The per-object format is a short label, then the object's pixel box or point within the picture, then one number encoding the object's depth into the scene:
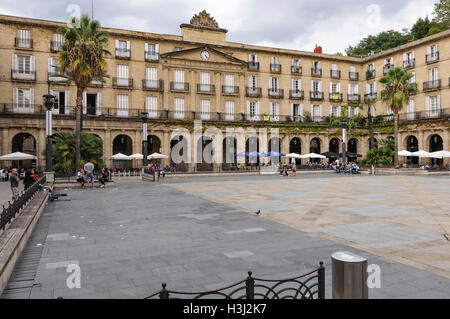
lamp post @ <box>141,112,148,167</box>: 28.91
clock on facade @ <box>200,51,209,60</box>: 42.66
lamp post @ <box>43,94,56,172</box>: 19.47
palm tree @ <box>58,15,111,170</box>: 21.86
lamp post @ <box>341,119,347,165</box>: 35.73
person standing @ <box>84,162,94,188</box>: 20.81
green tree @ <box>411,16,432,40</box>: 57.68
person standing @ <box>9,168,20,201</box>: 14.03
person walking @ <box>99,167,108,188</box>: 21.70
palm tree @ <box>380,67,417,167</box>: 35.44
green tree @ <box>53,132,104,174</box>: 23.09
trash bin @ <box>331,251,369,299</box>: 3.64
